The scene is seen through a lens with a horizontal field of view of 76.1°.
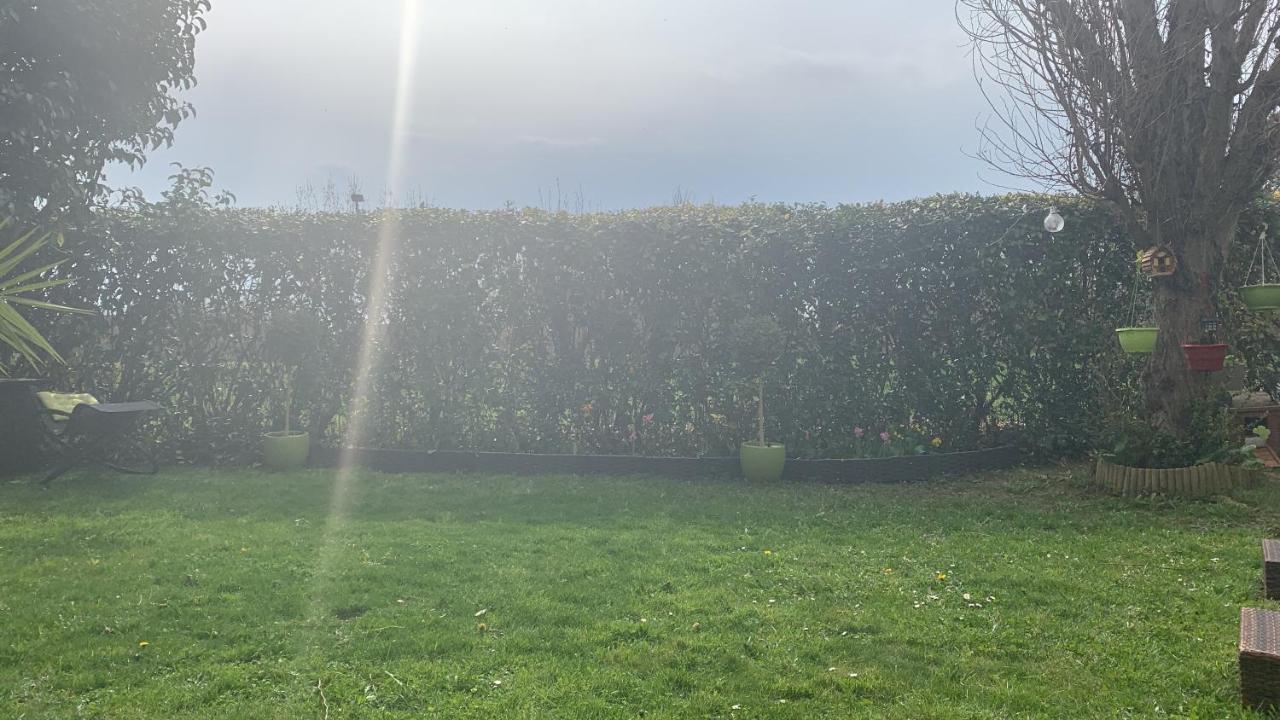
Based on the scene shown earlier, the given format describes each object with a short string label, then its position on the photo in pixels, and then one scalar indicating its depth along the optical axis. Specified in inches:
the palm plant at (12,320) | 138.6
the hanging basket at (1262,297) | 253.3
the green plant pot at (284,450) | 324.2
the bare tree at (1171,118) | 255.3
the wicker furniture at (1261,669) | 111.0
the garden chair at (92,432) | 289.6
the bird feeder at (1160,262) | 261.4
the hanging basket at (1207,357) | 251.3
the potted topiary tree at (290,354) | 325.4
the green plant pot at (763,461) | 296.5
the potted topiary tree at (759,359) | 296.4
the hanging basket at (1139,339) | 252.4
